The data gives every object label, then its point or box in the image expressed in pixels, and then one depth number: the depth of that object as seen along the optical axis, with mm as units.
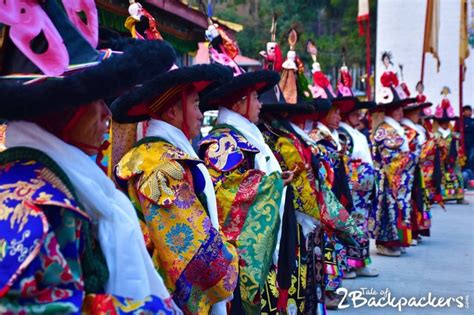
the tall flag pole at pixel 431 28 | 14070
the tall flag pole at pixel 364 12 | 14154
